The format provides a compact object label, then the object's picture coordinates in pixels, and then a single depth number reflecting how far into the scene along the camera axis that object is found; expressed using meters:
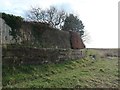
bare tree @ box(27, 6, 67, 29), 13.60
